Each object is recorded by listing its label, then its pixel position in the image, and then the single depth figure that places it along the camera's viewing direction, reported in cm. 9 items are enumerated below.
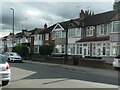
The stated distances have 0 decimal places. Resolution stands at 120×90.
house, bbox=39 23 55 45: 3119
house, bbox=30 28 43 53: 3364
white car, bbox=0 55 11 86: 701
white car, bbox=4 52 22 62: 2180
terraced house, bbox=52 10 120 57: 1962
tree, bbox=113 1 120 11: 2307
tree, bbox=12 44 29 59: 2864
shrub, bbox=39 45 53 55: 2590
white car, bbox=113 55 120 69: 1370
